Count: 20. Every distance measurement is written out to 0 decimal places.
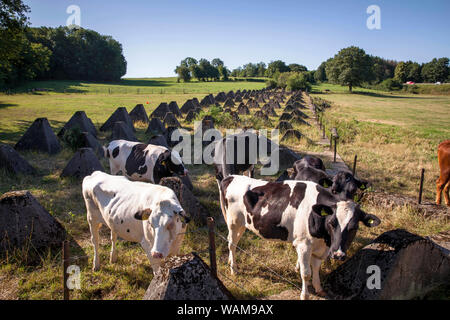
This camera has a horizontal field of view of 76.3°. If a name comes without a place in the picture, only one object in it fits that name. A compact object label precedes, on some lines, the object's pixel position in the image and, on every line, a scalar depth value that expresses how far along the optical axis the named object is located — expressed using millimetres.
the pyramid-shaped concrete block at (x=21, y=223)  5133
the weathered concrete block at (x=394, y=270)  3785
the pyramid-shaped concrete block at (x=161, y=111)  22206
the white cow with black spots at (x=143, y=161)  7582
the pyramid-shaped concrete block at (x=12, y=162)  9141
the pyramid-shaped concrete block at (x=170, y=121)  19875
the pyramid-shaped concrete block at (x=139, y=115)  19905
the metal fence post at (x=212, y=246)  3781
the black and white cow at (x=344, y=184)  5473
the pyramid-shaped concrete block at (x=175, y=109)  24016
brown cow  7863
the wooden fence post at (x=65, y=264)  3648
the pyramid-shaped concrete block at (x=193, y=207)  6531
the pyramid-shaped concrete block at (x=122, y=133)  13586
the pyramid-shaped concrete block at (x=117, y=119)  17188
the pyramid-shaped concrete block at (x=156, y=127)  16269
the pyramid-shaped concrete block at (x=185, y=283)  3004
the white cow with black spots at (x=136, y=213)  3941
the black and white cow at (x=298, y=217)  3732
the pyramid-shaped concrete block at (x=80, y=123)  14969
